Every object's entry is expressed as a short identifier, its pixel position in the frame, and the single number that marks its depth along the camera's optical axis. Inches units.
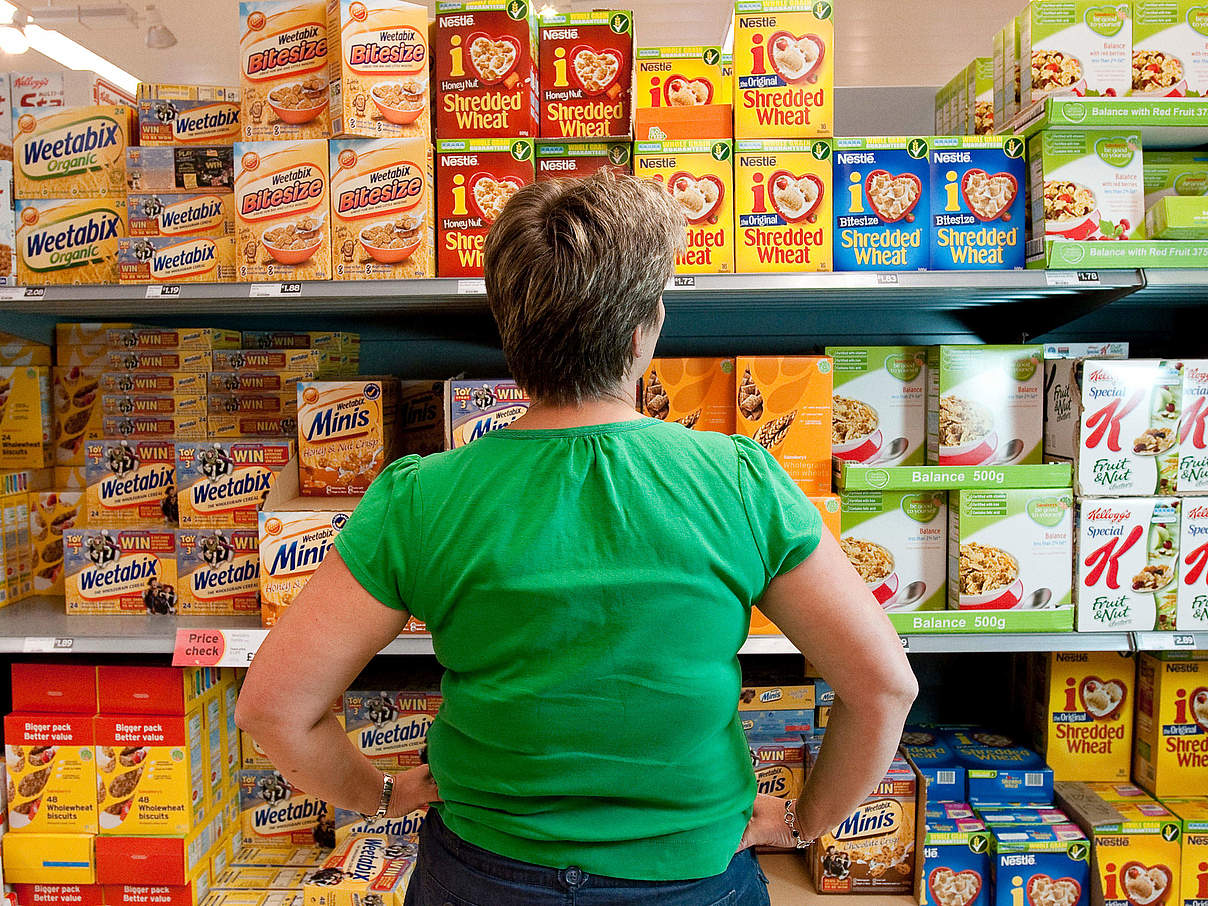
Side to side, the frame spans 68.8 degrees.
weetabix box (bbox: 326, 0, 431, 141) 69.8
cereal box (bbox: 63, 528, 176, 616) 81.2
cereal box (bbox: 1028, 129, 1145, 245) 72.7
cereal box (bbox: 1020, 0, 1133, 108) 73.8
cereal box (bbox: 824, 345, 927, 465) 77.1
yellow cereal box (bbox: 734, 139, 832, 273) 72.4
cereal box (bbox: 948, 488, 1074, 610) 73.8
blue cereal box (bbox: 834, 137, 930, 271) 73.6
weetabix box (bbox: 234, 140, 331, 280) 72.4
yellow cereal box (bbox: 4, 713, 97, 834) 76.5
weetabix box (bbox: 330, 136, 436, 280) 71.4
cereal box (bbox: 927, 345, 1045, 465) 74.8
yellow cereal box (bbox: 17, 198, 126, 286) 78.6
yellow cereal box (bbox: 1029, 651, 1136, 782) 81.0
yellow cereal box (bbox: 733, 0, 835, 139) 70.9
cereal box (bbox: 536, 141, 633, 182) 72.7
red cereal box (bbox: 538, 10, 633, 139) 71.4
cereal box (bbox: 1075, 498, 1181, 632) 73.7
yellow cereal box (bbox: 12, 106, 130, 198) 79.3
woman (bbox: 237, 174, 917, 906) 40.1
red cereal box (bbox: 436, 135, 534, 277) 71.9
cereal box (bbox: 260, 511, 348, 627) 73.3
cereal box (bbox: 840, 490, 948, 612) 75.5
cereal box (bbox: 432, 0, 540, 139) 71.3
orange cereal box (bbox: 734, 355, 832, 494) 72.2
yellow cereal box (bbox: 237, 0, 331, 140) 72.2
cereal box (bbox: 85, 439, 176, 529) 81.7
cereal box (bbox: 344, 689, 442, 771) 79.7
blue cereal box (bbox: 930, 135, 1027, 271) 73.9
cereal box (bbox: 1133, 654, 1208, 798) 78.1
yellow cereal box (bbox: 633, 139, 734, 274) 71.9
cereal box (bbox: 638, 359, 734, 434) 73.7
